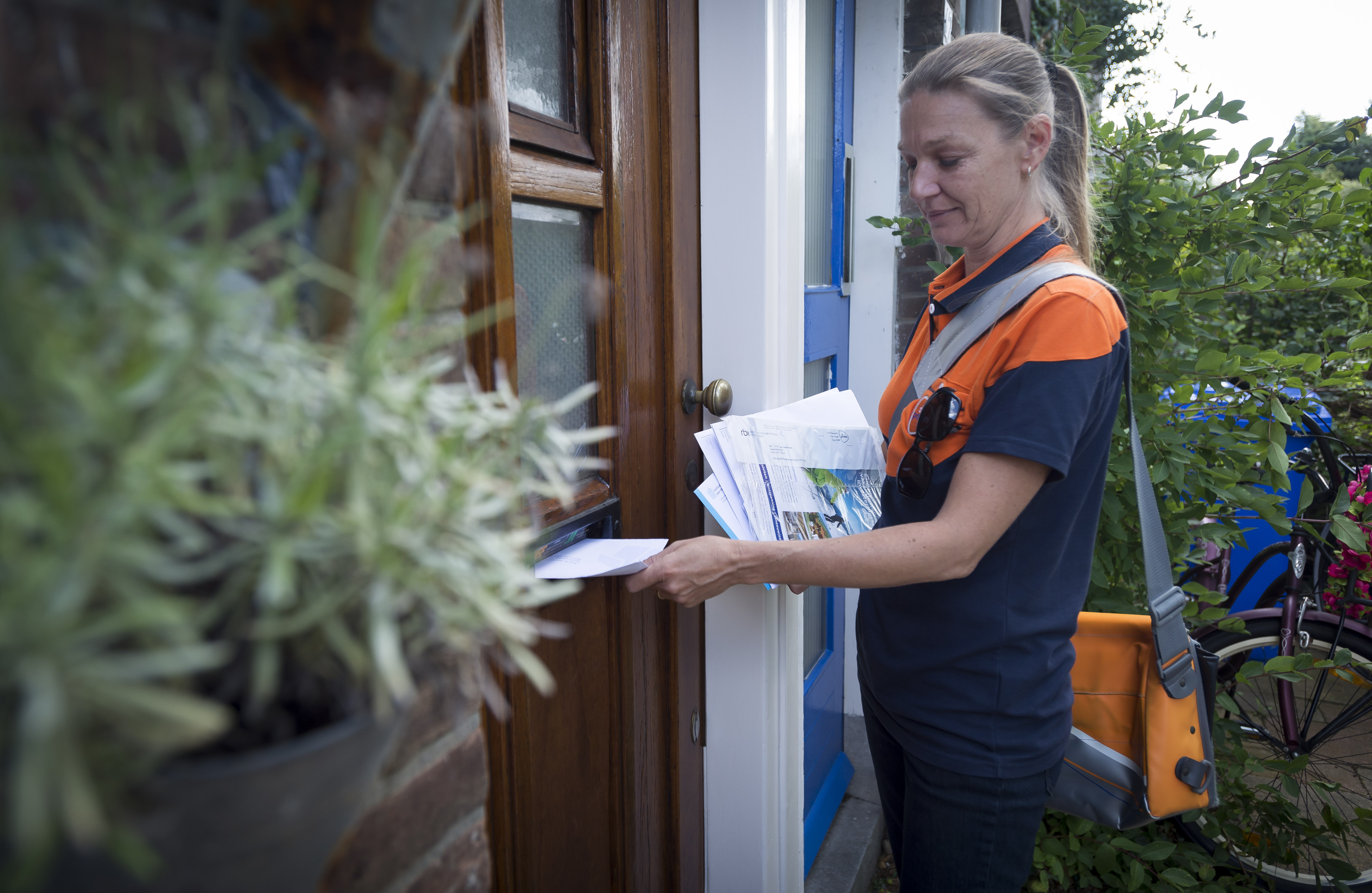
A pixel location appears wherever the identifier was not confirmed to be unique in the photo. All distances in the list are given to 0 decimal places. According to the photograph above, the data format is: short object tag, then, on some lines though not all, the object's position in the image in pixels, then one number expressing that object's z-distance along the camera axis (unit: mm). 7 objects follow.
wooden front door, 1104
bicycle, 2463
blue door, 2318
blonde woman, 1099
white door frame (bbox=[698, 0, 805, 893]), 1586
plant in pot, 226
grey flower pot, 270
